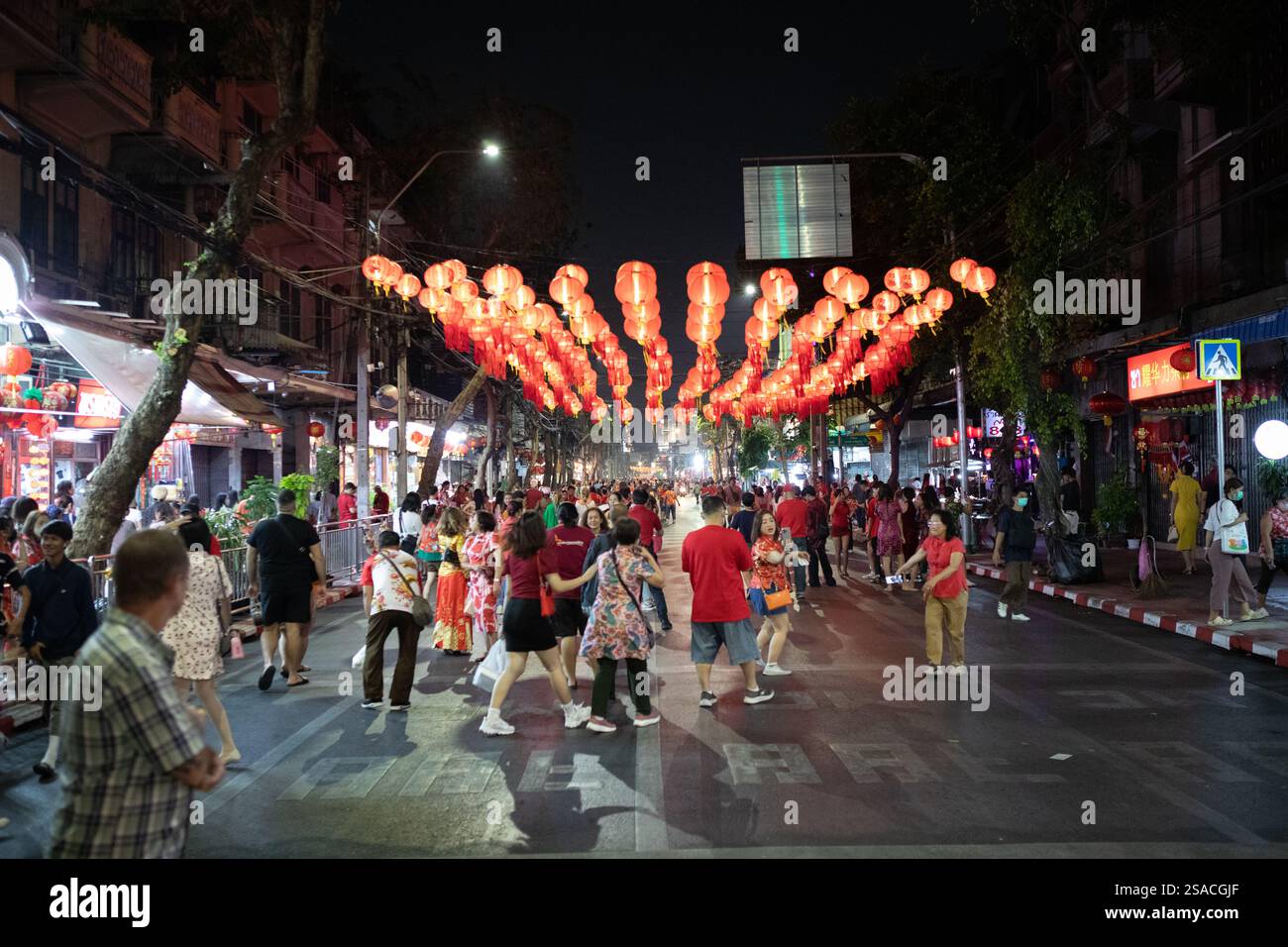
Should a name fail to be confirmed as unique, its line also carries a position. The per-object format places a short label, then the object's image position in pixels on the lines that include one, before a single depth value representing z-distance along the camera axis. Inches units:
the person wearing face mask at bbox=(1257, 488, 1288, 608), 442.6
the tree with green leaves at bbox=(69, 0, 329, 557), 412.5
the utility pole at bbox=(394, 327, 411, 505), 858.8
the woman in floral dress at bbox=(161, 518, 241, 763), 254.8
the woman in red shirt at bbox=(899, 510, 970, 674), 346.0
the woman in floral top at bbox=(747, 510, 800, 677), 369.7
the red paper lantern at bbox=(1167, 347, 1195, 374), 608.1
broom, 544.7
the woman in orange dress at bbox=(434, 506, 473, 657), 404.8
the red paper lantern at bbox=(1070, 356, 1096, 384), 712.4
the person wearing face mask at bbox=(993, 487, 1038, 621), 485.1
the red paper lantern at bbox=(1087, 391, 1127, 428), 725.9
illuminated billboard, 680.4
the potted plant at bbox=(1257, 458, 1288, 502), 592.1
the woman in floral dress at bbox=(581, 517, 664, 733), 297.6
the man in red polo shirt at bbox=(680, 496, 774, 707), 317.1
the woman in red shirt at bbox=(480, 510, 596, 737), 289.4
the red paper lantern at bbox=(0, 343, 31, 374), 478.3
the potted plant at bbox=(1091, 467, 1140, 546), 703.7
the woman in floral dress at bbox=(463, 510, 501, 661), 379.9
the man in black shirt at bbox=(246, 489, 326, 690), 347.3
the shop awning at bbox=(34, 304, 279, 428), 539.2
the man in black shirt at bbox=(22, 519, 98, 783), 261.0
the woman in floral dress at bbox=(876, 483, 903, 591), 652.7
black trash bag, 623.2
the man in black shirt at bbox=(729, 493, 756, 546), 468.4
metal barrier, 515.5
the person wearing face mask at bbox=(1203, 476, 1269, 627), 433.7
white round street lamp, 521.7
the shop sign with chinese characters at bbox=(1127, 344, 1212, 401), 676.1
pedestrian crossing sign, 437.7
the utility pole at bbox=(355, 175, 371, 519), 772.0
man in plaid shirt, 117.7
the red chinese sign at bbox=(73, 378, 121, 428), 622.3
